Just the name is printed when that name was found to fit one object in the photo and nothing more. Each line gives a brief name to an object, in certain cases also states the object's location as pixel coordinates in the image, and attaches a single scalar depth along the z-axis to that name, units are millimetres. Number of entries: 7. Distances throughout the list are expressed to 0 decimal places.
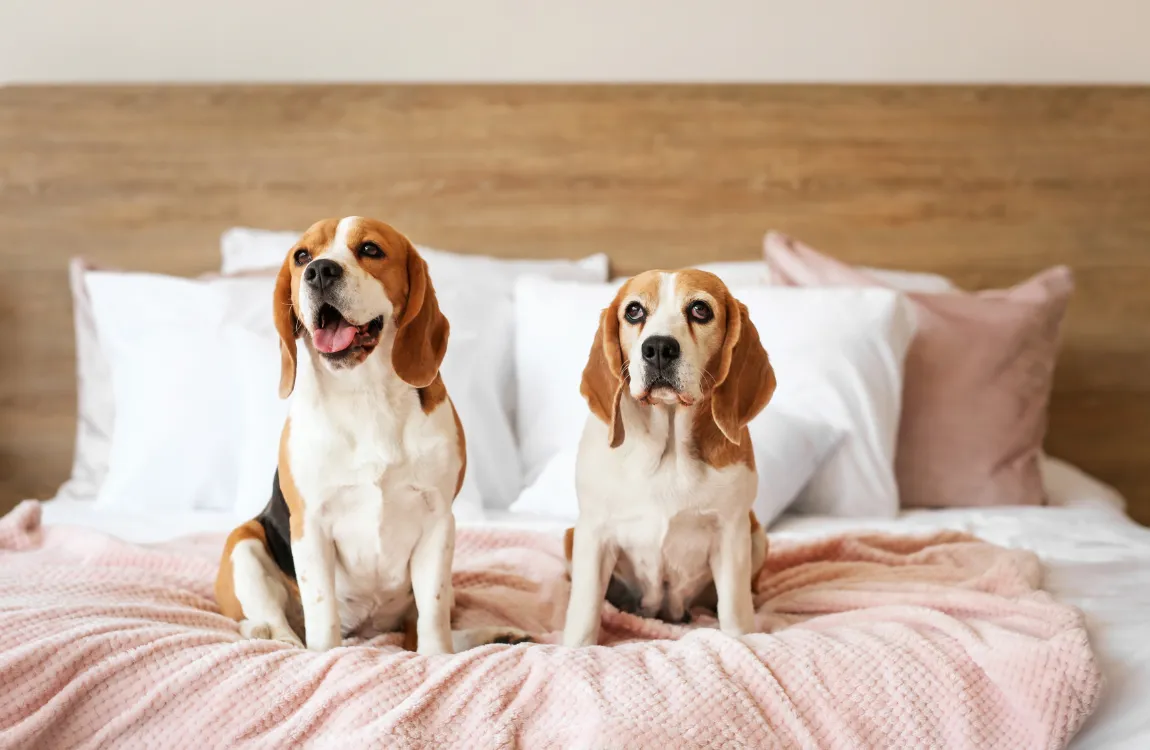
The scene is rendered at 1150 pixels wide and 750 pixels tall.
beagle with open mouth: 1194
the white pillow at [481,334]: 2121
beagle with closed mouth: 1272
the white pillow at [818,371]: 2051
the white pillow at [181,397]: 2141
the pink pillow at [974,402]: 2191
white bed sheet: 1163
